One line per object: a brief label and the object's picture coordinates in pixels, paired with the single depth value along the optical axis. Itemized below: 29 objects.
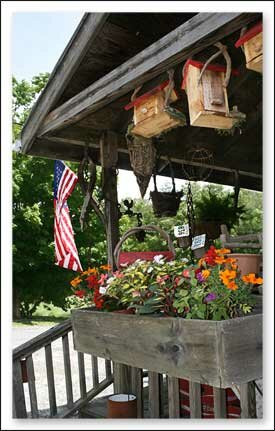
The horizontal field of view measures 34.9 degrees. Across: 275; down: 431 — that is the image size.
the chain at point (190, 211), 4.46
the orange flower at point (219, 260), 2.21
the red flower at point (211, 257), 2.29
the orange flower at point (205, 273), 2.19
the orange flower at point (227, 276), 2.09
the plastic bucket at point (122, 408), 2.98
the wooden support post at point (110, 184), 3.50
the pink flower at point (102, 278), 2.89
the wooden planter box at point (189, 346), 1.92
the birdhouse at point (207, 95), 2.23
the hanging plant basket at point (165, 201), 4.06
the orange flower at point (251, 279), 2.14
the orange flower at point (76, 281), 2.84
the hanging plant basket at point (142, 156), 3.35
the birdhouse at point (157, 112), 2.56
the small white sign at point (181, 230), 3.05
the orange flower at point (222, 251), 2.29
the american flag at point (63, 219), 3.73
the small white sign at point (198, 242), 2.81
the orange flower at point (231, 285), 2.10
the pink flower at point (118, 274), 2.74
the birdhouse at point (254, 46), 2.04
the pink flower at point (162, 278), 2.48
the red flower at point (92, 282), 2.92
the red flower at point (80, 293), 2.93
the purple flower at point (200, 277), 2.26
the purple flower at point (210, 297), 2.12
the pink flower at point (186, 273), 2.34
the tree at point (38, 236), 11.75
